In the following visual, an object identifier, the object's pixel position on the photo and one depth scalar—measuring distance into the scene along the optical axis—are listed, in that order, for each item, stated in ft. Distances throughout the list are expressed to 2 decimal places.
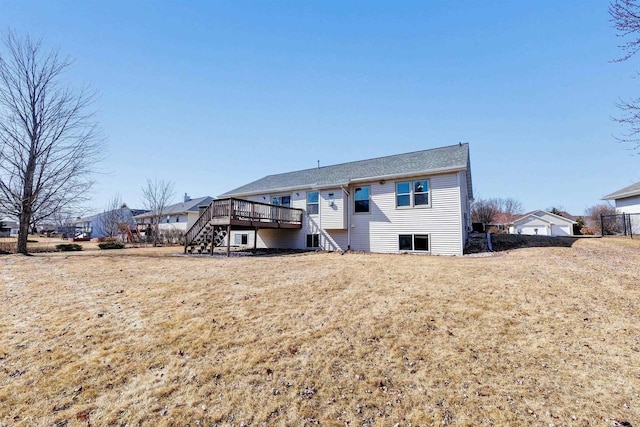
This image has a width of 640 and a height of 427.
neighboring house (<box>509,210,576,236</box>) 121.19
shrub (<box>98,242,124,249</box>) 67.26
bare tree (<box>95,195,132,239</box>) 106.18
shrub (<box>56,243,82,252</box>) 62.49
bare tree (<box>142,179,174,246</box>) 102.53
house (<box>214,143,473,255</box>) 44.52
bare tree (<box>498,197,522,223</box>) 216.13
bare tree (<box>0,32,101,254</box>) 52.65
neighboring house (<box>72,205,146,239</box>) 118.97
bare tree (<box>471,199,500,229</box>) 124.06
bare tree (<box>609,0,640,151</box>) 21.97
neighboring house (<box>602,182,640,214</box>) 69.67
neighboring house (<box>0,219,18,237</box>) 115.08
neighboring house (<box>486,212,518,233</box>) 123.64
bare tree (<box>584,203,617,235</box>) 68.73
